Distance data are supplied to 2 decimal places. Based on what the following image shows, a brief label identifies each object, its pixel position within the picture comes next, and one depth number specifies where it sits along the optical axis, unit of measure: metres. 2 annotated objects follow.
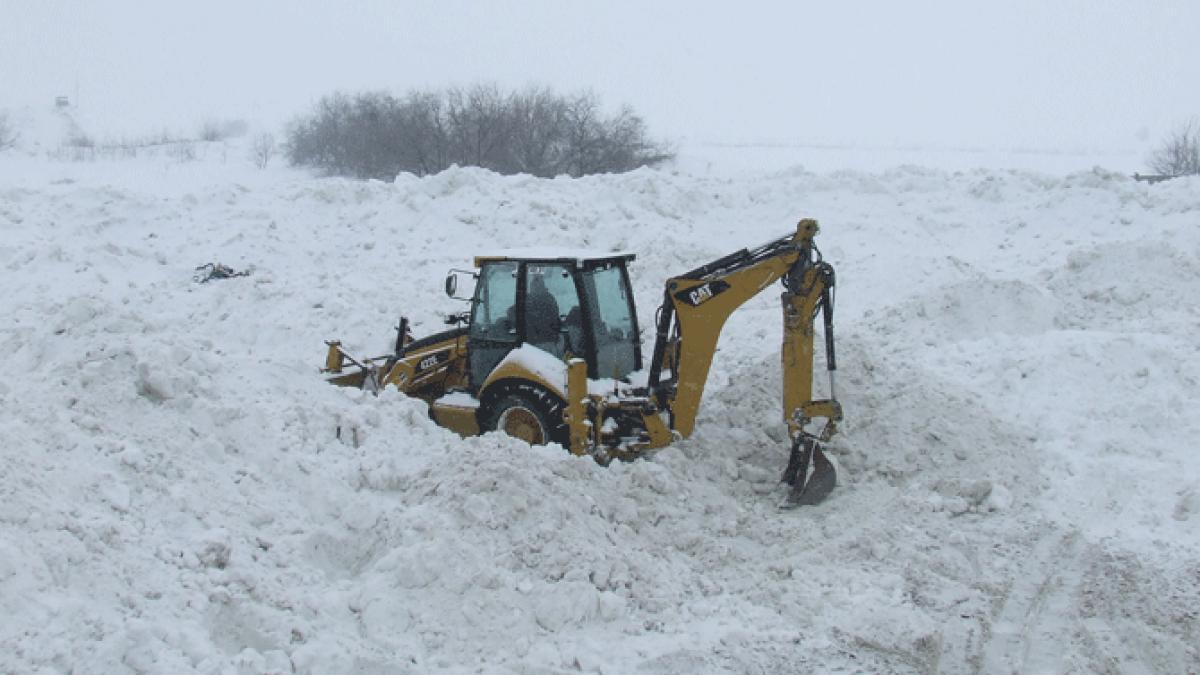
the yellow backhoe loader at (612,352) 8.37
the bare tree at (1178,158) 27.88
